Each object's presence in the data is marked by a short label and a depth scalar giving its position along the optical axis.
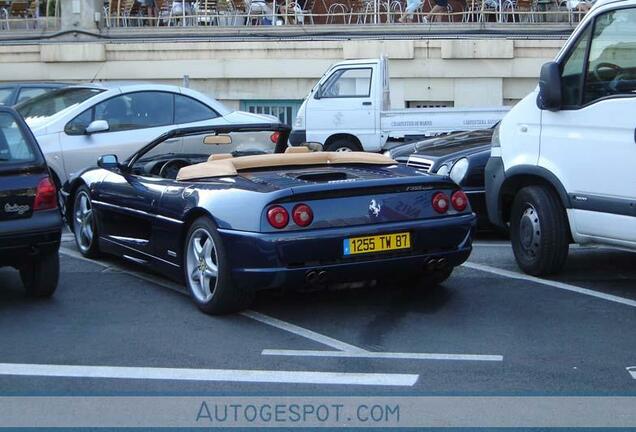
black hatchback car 6.88
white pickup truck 15.71
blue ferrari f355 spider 6.45
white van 7.04
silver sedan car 11.27
